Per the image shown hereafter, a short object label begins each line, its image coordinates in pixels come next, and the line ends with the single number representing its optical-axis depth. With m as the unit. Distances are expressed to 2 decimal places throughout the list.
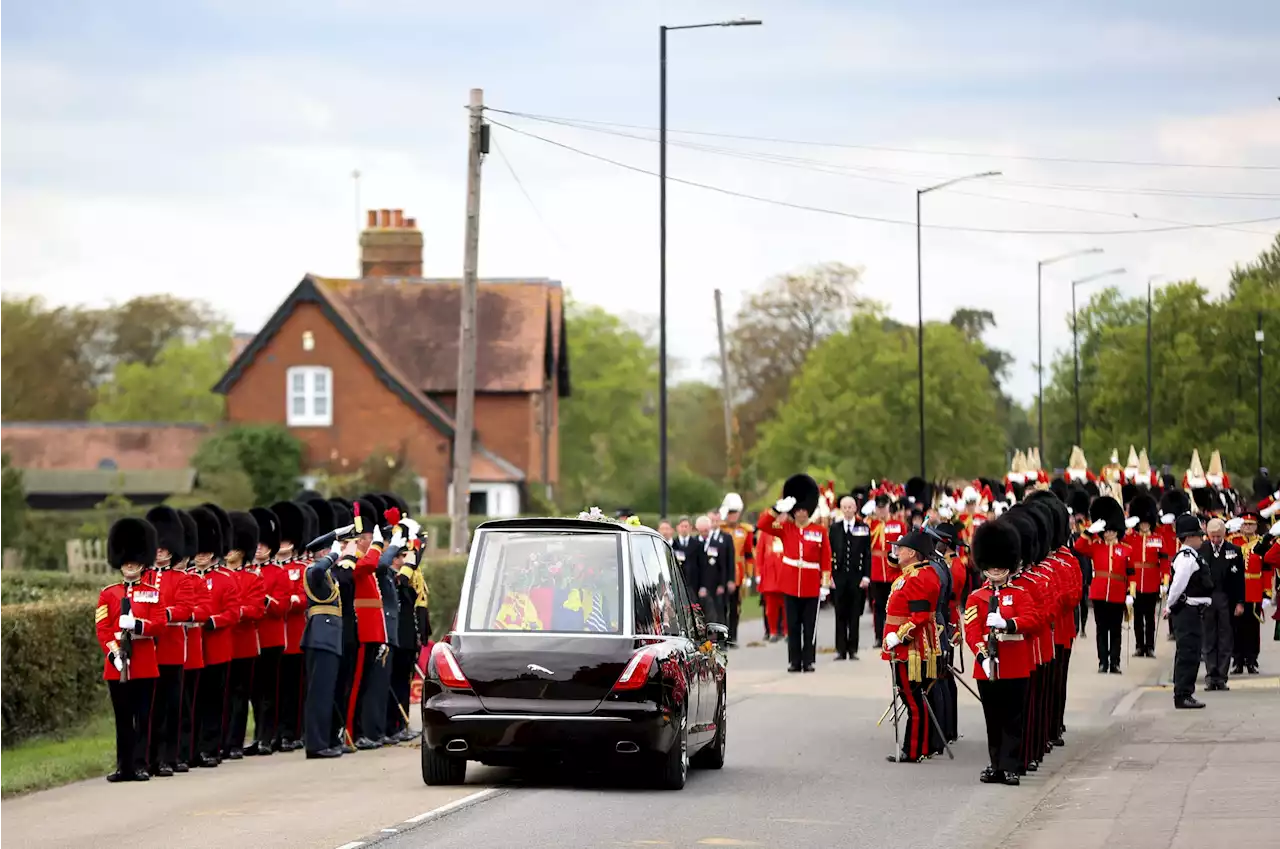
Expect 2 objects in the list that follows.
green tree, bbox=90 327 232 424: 119.12
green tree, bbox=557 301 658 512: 108.12
